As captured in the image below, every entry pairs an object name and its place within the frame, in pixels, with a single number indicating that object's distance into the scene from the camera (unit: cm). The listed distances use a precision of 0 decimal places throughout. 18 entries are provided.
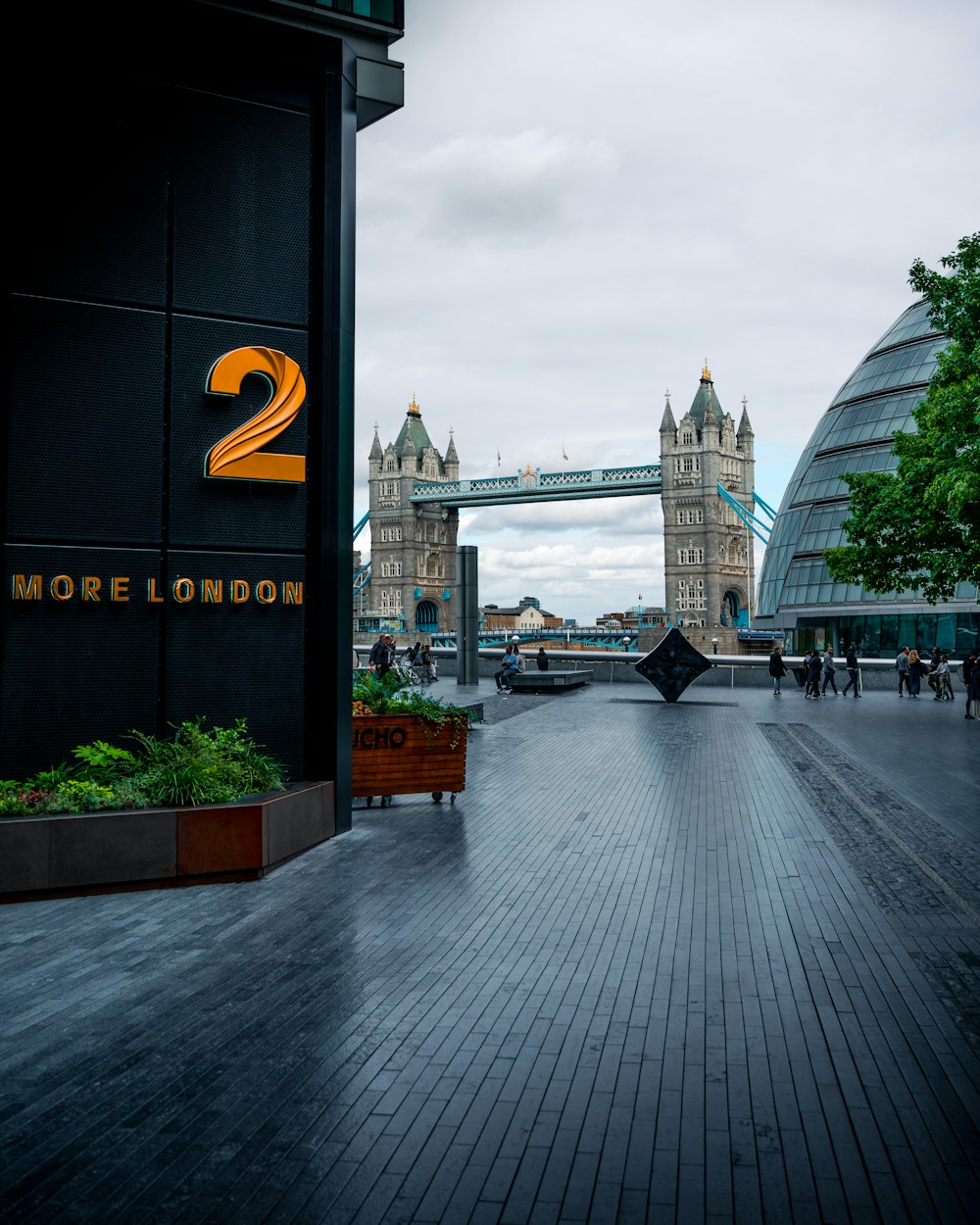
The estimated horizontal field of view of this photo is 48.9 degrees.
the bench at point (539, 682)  3409
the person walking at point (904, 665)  3388
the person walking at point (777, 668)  3444
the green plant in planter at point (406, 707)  1202
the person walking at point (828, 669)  3497
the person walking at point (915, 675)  3278
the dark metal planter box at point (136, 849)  798
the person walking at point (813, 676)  3225
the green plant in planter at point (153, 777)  845
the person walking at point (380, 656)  3210
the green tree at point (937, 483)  2014
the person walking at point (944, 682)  3225
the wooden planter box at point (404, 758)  1189
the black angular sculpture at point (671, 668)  2981
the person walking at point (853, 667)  3494
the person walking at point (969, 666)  2763
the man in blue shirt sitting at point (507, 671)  3434
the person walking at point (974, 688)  2481
